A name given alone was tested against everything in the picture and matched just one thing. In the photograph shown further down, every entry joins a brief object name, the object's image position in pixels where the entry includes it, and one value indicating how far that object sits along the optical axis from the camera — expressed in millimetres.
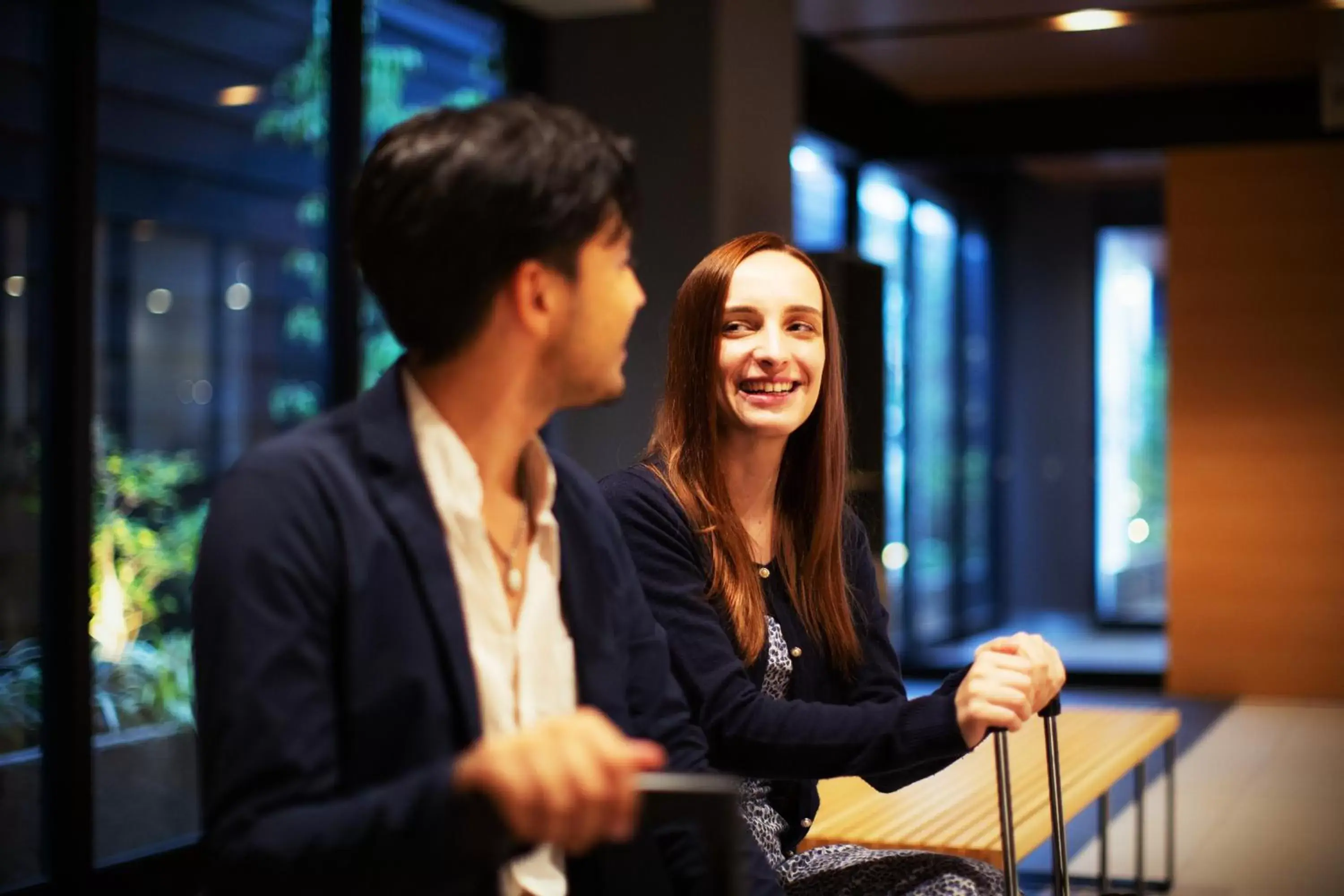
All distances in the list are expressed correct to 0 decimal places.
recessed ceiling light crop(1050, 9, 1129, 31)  6645
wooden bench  2461
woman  1784
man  1003
